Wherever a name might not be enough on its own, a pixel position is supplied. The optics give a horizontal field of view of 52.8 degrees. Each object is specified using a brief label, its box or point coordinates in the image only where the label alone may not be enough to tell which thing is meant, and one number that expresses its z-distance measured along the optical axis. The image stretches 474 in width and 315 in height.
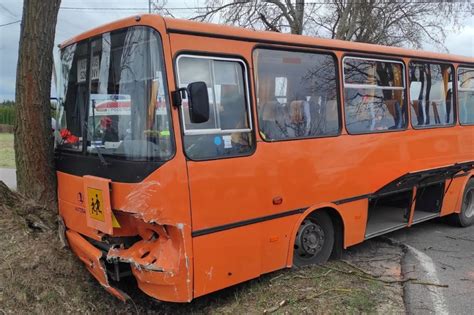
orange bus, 3.94
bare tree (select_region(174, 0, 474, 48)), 22.50
